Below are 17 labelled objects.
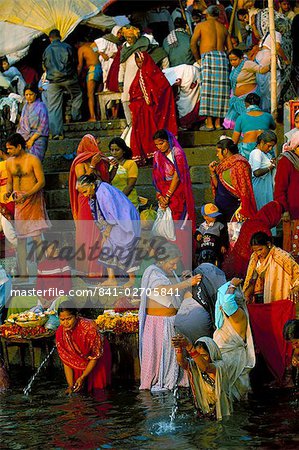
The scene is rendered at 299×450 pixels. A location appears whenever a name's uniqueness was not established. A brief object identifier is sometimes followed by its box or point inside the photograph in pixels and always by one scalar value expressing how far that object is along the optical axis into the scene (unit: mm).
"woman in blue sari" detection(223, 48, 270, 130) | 16219
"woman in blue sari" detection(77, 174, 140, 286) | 14031
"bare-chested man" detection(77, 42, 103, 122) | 18266
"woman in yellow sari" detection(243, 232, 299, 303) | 12383
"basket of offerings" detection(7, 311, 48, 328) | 13508
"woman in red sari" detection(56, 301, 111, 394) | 12531
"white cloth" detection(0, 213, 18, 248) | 15117
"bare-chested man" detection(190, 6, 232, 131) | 16625
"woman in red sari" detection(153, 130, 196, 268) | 14508
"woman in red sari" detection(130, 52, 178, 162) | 16391
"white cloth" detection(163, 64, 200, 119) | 16828
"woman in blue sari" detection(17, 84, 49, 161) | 16859
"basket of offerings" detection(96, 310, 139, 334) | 13117
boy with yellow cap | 14086
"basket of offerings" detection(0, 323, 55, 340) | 13469
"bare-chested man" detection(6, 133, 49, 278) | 15016
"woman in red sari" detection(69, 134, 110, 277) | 14344
